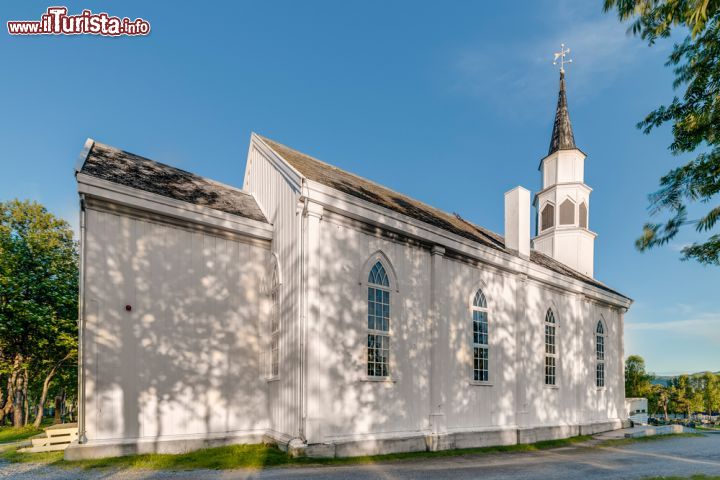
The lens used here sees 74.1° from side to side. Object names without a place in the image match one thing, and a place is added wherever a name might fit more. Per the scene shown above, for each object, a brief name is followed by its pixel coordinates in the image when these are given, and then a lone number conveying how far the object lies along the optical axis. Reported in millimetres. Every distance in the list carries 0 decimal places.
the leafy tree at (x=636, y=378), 49841
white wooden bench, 11312
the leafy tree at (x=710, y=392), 66294
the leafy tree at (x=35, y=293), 22625
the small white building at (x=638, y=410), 27534
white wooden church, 11047
